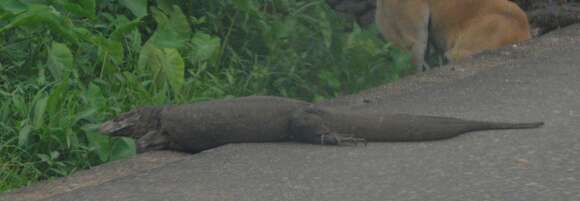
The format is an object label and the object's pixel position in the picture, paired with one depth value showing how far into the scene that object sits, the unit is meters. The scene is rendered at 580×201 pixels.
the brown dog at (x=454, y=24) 18.42
